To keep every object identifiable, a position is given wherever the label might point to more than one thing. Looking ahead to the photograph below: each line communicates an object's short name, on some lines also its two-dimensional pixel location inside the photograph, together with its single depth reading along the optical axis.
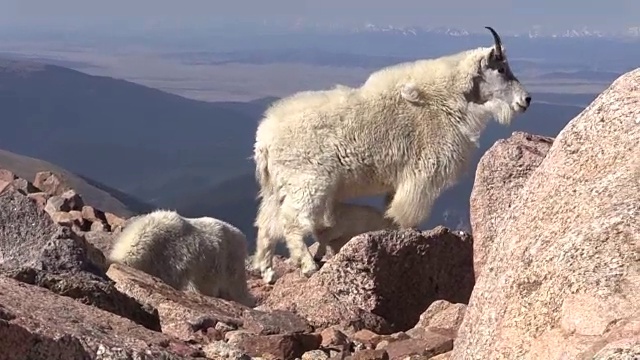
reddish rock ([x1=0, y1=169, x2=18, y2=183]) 13.70
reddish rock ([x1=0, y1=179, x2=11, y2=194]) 12.40
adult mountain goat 10.10
